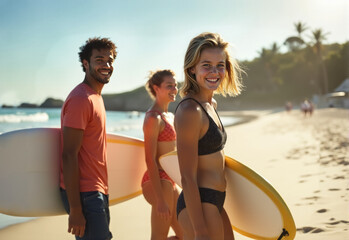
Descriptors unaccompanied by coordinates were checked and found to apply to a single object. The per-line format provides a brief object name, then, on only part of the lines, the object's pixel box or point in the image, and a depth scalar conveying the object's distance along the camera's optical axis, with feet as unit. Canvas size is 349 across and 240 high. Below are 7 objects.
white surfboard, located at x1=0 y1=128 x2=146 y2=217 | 7.97
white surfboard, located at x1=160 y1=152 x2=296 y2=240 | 6.79
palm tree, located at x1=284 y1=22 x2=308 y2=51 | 197.57
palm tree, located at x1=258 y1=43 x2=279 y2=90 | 239.09
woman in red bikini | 8.28
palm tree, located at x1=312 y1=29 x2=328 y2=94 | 168.04
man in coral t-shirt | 6.26
